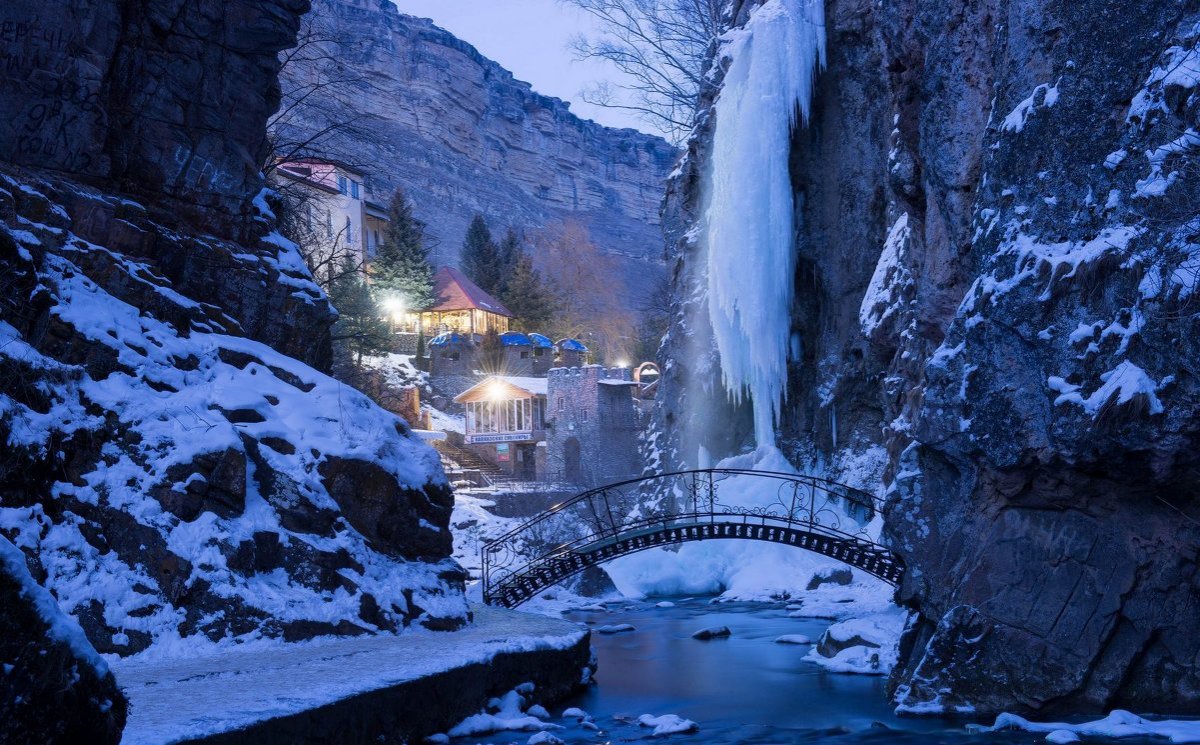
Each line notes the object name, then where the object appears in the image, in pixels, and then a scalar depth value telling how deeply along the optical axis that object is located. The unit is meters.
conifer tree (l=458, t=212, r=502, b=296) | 59.34
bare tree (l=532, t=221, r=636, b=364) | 68.00
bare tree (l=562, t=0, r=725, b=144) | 33.34
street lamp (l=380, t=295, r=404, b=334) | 50.08
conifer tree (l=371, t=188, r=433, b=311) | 50.56
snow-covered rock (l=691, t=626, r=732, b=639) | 17.36
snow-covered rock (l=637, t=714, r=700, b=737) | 10.78
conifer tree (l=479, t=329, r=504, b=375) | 51.00
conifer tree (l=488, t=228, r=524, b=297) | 58.64
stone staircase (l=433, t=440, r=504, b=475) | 40.97
